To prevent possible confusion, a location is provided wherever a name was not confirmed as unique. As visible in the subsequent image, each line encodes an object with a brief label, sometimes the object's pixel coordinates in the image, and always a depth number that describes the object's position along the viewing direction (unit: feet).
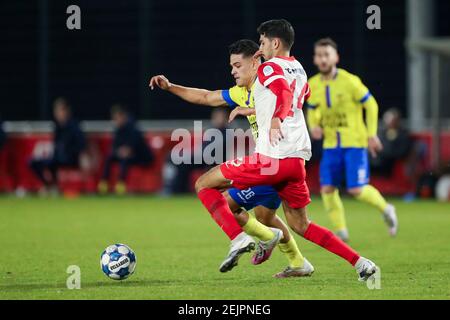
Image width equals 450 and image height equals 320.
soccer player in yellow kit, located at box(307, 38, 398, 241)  39.68
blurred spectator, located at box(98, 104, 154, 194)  69.87
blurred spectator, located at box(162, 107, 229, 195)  68.54
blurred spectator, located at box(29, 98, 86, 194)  70.23
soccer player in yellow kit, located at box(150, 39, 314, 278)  27.94
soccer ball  27.45
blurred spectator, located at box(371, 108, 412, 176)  66.23
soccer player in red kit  26.02
